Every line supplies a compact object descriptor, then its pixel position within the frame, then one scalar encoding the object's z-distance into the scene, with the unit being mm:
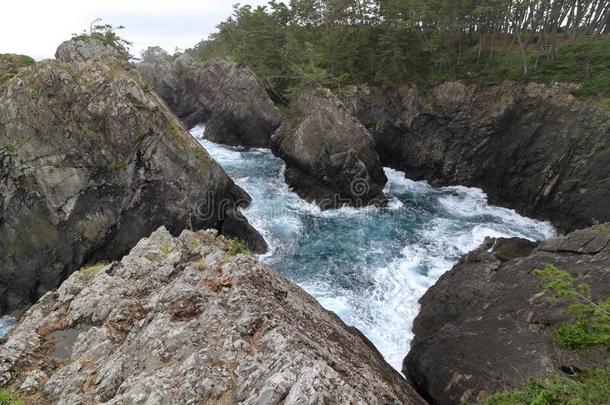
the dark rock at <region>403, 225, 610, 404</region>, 12711
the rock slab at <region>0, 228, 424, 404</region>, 7473
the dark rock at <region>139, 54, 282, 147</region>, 50625
